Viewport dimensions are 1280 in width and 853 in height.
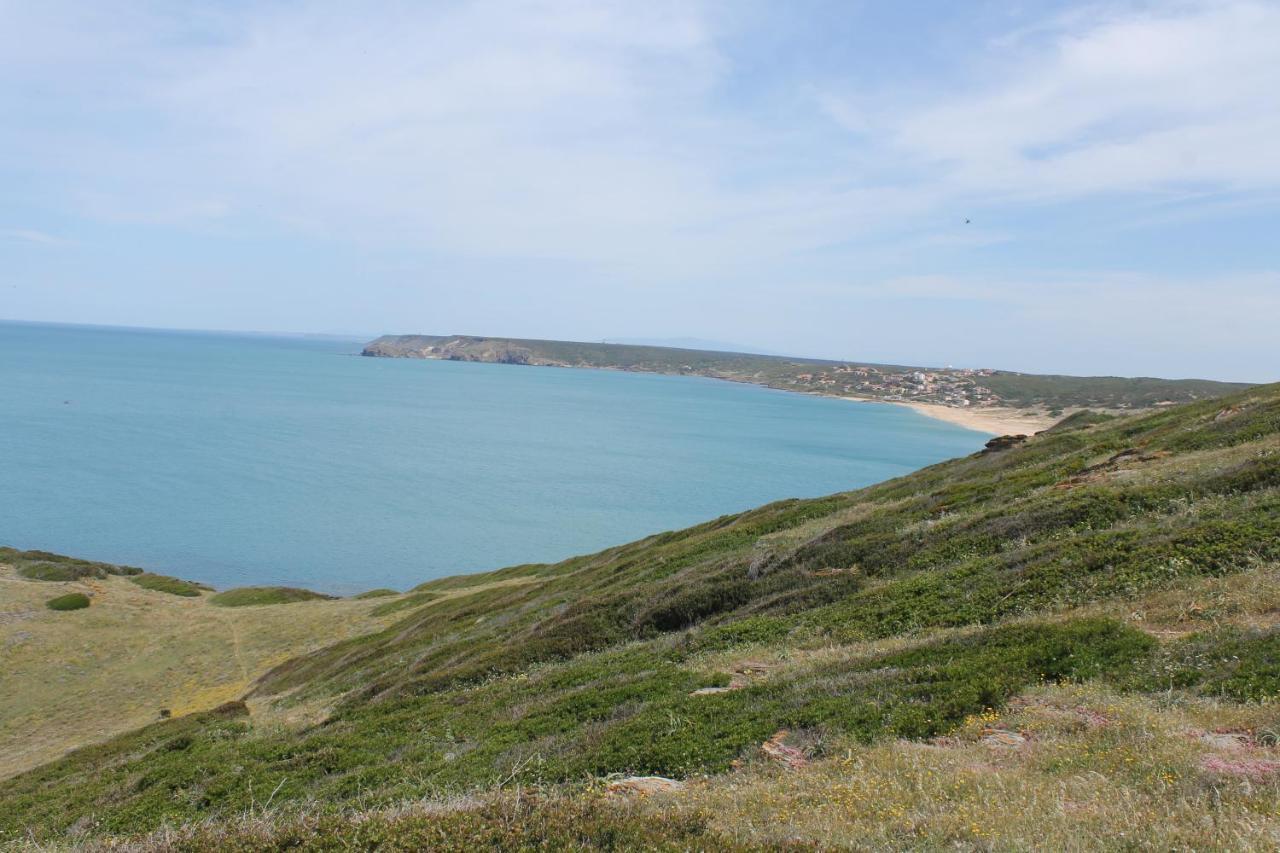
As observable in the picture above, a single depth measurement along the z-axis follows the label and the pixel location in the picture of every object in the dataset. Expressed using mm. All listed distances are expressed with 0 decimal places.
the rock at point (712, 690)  14359
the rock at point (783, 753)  10211
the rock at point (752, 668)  15555
